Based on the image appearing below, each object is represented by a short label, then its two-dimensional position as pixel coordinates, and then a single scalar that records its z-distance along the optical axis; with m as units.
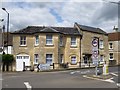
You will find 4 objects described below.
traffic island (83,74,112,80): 8.37
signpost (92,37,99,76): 8.94
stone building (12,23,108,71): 14.82
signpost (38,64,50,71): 13.58
